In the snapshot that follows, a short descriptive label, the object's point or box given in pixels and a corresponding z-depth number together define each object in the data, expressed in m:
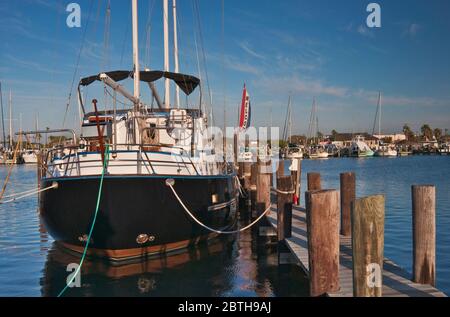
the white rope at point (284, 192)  11.63
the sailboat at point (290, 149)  101.69
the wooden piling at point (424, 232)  6.90
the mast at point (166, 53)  18.30
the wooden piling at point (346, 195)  10.62
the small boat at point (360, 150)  114.88
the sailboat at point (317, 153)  113.44
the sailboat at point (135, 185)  10.07
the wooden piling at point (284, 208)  11.00
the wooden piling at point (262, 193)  14.94
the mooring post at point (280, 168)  19.59
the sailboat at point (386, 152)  118.50
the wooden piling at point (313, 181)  13.15
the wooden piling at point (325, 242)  6.90
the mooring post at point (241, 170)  27.44
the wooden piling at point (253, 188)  19.41
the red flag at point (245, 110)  32.52
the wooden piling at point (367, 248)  6.18
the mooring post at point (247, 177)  24.39
